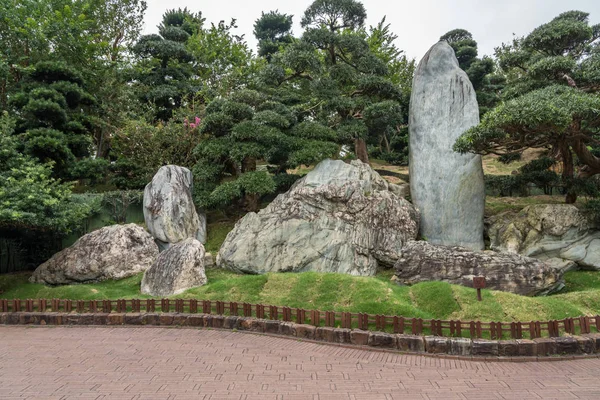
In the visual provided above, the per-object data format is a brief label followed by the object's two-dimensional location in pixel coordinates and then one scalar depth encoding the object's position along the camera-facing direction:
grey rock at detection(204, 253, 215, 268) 12.95
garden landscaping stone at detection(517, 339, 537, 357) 6.54
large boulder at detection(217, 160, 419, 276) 12.08
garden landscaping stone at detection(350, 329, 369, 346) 7.28
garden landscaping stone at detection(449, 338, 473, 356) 6.69
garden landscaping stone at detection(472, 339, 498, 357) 6.62
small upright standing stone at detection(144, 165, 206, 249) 13.71
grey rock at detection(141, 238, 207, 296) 10.64
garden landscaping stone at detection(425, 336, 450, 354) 6.79
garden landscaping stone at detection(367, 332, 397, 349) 7.10
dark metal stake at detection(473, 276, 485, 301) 7.76
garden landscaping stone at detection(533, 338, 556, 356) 6.55
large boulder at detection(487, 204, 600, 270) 11.36
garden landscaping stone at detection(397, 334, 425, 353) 6.92
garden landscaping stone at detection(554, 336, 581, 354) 6.55
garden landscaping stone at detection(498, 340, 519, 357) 6.57
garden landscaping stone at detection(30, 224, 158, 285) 12.22
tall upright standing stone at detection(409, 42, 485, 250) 13.41
